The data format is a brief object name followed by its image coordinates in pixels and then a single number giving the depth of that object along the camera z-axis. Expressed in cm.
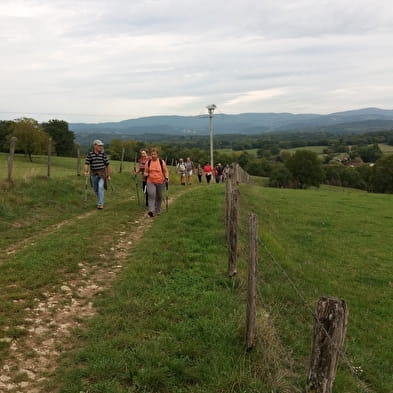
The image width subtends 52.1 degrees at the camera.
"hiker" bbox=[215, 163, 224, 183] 3292
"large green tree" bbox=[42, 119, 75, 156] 6844
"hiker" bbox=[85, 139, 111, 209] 1402
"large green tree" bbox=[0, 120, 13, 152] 6108
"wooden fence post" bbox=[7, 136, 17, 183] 1462
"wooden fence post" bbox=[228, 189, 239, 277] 750
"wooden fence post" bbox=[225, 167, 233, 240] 958
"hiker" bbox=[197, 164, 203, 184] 3164
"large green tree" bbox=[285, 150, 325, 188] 7719
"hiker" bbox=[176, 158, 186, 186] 2755
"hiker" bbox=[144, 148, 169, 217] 1314
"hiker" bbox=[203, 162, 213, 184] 3029
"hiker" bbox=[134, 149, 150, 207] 1593
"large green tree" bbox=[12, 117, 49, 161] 5225
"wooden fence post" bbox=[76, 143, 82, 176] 2002
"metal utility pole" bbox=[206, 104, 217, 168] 4756
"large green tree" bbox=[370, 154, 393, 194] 6512
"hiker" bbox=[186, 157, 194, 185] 2853
